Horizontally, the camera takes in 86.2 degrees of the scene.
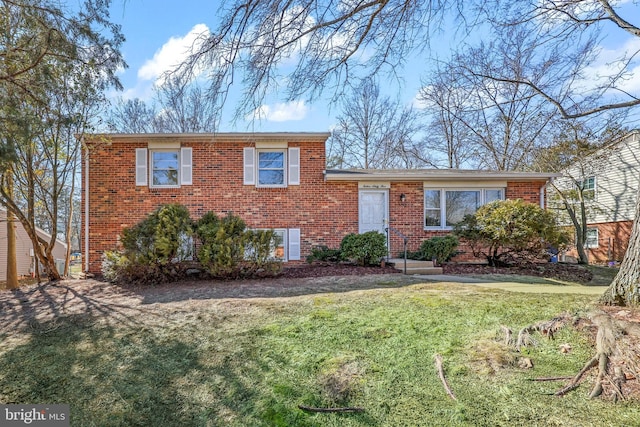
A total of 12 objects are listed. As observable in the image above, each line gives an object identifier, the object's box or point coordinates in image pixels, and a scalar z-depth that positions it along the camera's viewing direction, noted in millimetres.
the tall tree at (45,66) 5324
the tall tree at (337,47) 3846
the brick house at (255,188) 10477
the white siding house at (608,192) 14922
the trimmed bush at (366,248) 8984
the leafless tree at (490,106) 5762
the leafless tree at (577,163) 13669
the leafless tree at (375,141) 20875
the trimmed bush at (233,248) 7195
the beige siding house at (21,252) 17688
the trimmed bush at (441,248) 9211
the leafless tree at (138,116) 20219
